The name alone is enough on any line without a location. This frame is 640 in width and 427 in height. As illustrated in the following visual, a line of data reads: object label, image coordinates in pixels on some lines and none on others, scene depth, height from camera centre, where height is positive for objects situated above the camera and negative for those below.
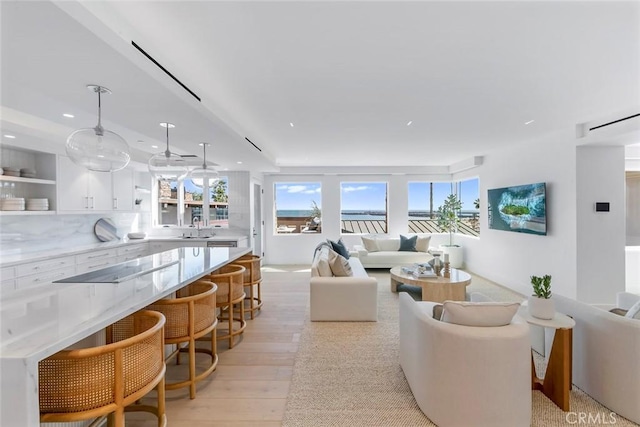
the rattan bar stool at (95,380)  1.28 -0.76
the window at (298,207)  7.99 +0.15
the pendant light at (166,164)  3.18 +0.55
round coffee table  4.17 -1.08
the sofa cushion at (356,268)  4.38 -0.91
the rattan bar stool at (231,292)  2.96 -0.82
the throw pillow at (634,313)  2.12 -0.74
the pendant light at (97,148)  2.01 +0.45
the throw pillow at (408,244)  7.00 -0.75
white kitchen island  1.12 -0.52
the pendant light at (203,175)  3.79 +0.49
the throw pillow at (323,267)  3.95 -0.73
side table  2.09 -1.07
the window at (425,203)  7.96 +0.25
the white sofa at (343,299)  3.75 -1.11
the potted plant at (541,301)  2.18 -0.67
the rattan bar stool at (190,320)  2.10 -0.79
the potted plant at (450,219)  7.02 -0.17
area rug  2.03 -1.40
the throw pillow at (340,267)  4.00 -0.74
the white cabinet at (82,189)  4.24 +0.38
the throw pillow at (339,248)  5.32 -0.64
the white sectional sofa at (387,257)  6.63 -1.01
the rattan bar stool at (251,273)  3.77 -0.79
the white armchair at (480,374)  1.80 -1.00
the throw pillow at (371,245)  7.07 -0.78
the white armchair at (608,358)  1.96 -1.04
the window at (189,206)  6.61 +0.16
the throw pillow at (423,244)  6.95 -0.75
